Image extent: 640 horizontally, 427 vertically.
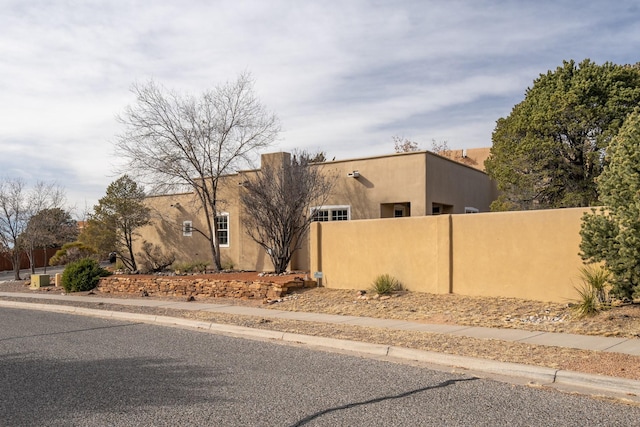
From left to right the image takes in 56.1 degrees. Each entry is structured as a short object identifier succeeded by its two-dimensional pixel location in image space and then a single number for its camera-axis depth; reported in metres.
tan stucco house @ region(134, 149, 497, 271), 21.42
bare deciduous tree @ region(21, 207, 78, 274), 30.33
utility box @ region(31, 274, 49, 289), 26.20
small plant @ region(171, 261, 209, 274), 25.56
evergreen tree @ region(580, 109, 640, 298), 10.70
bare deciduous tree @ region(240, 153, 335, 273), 21.22
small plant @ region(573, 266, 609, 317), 11.65
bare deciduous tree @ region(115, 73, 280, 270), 24.59
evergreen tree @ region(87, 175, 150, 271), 28.05
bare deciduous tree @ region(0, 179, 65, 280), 30.81
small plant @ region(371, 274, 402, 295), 16.30
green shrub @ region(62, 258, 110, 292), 23.80
